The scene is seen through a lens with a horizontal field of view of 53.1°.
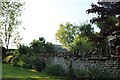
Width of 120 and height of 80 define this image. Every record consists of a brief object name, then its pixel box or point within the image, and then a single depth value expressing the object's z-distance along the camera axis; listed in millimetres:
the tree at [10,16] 17626
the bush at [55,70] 8108
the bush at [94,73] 7040
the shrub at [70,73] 7670
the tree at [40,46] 11351
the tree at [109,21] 4518
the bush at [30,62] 9475
